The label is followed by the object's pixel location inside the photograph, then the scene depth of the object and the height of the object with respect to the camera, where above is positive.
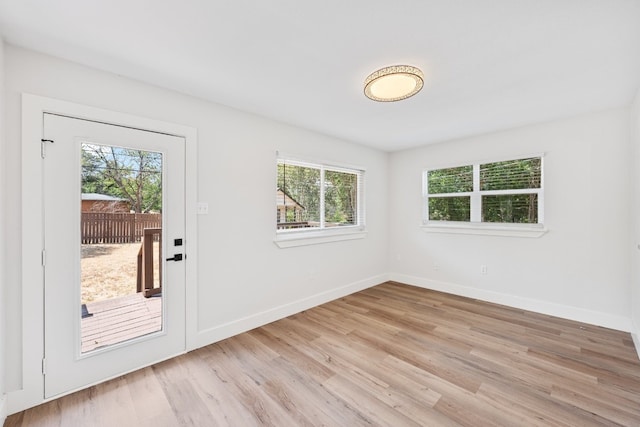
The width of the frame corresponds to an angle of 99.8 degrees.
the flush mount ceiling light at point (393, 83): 1.96 +0.99
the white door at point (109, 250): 1.87 -0.30
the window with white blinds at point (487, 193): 3.42 +0.27
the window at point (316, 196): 3.40 +0.22
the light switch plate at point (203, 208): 2.54 +0.03
